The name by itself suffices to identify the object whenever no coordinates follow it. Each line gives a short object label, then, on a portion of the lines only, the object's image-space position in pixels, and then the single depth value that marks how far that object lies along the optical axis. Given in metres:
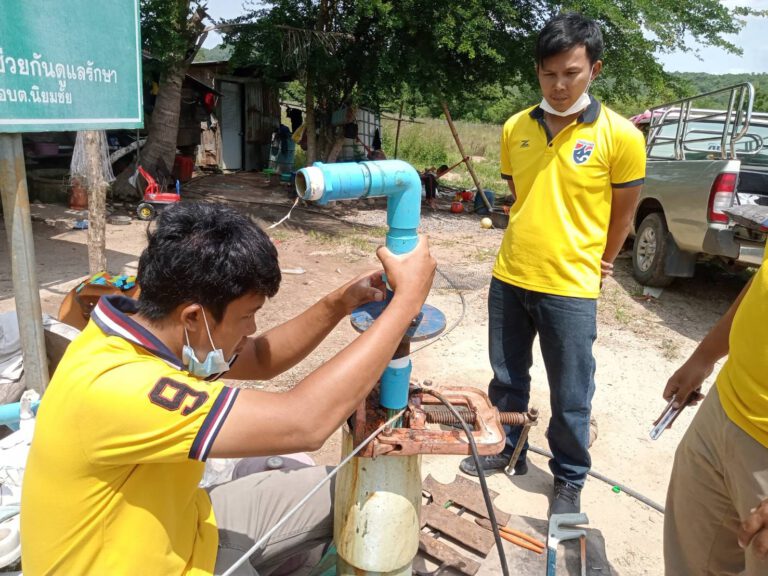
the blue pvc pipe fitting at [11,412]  2.36
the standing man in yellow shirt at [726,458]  1.54
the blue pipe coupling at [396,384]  1.56
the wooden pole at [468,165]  10.78
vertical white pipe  1.59
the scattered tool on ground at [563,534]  2.31
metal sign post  2.38
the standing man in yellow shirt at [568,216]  2.42
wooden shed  15.52
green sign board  2.26
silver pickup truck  4.80
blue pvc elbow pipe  1.29
